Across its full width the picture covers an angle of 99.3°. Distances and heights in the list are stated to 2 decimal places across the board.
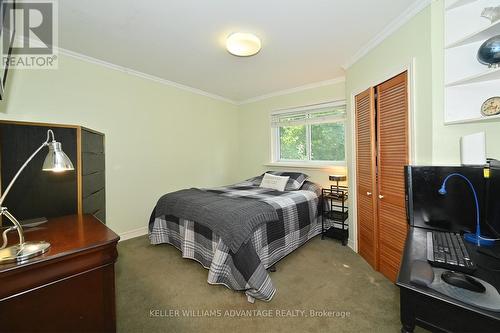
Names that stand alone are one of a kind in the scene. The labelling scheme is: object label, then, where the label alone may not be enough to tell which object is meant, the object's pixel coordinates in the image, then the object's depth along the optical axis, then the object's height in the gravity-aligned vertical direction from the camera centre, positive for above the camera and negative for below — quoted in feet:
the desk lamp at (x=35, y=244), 2.96 -1.19
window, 11.09 +1.85
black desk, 2.13 -1.59
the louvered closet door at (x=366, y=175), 7.27 -0.38
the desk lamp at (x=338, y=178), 9.66 -0.59
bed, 5.89 -2.49
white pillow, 10.67 -0.83
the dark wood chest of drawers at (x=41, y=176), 5.52 -0.19
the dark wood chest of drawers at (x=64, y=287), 2.85 -1.75
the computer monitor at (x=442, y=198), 4.13 -0.73
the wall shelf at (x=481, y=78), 4.04 +1.74
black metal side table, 9.63 -2.28
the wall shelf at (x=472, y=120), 4.15 +0.90
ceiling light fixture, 6.84 +4.09
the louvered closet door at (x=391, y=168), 6.12 -0.11
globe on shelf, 4.00 +2.14
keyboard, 2.88 -1.36
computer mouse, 2.40 -1.39
